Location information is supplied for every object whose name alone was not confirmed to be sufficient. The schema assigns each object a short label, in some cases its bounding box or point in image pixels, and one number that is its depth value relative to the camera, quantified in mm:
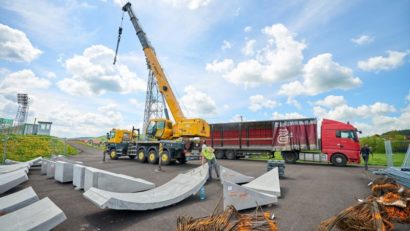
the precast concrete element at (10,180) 5339
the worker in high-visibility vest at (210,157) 7945
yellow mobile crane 12143
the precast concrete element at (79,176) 5982
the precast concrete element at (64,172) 7079
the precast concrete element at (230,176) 6754
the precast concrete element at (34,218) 2742
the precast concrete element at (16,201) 3577
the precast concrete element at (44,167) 8864
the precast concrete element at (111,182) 5121
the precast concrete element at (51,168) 8000
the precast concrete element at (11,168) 7517
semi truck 13336
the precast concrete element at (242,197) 4266
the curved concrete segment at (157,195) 3715
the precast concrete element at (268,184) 5367
